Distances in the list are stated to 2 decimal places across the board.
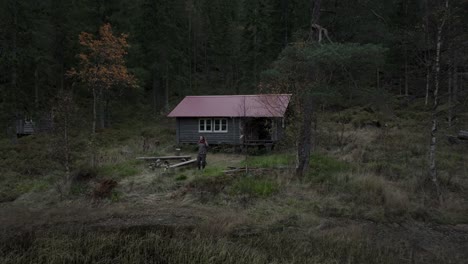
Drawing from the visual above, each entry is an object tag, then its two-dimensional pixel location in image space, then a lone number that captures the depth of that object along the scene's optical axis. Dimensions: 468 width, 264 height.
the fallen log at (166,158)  19.48
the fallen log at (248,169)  15.38
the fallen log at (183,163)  17.62
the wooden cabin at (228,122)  22.92
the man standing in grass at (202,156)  17.25
